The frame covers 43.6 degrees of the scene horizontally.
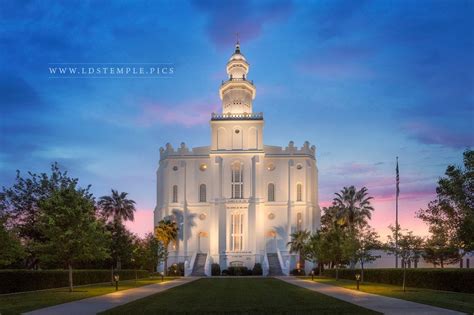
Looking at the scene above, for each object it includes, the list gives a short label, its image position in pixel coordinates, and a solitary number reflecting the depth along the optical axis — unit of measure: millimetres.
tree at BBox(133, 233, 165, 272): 62031
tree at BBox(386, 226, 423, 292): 41250
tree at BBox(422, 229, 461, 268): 35175
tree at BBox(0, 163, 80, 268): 56031
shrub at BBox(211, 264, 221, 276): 78500
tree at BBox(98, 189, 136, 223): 85250
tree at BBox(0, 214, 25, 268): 30373
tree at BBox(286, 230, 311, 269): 80438
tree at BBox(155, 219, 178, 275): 80562
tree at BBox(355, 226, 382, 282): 48688
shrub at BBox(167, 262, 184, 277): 79062
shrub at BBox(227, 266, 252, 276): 77562
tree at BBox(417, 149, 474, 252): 30375
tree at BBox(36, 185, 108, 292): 38000
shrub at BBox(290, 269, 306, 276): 77900
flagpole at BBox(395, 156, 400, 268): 40331
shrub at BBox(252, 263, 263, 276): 77188
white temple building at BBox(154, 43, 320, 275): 84375
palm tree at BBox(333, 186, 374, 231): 83688
